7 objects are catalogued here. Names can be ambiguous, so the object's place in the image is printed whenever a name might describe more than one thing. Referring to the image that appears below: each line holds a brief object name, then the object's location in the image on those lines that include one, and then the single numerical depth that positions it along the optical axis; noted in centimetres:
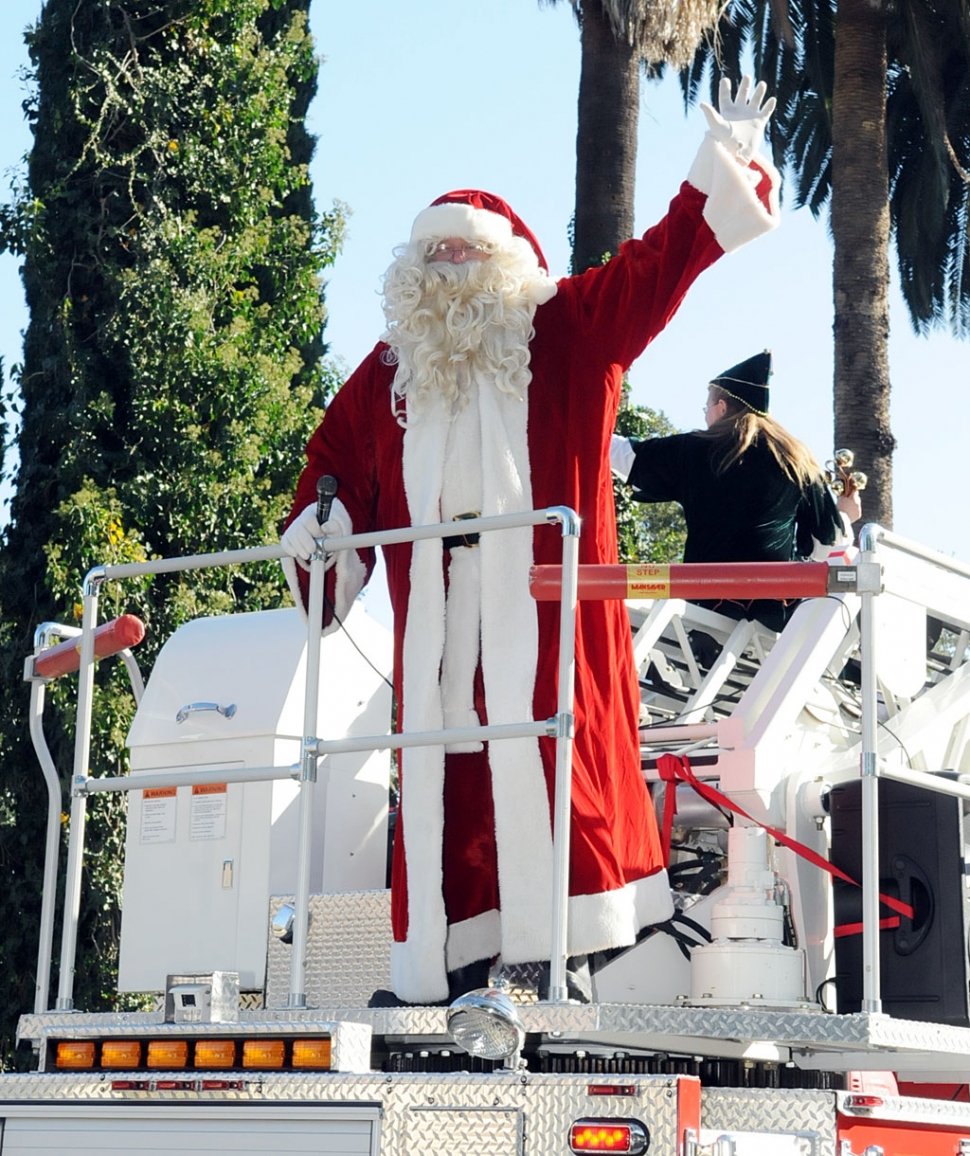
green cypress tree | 2617
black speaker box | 830
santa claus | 861
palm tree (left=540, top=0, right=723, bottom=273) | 2453
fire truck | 733
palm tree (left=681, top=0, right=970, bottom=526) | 2633
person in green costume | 1198
